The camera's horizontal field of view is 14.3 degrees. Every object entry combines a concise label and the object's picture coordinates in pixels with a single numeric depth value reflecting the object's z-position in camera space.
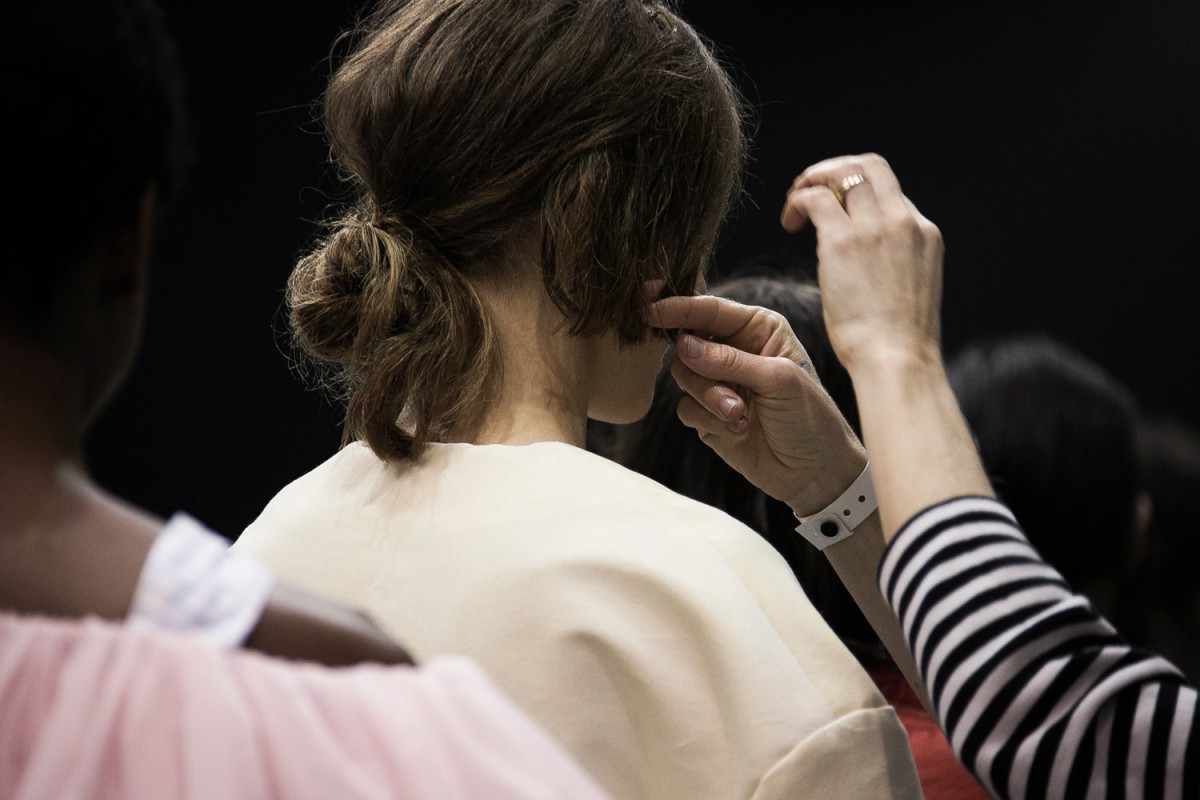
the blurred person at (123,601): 2.27
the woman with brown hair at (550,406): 2.87
